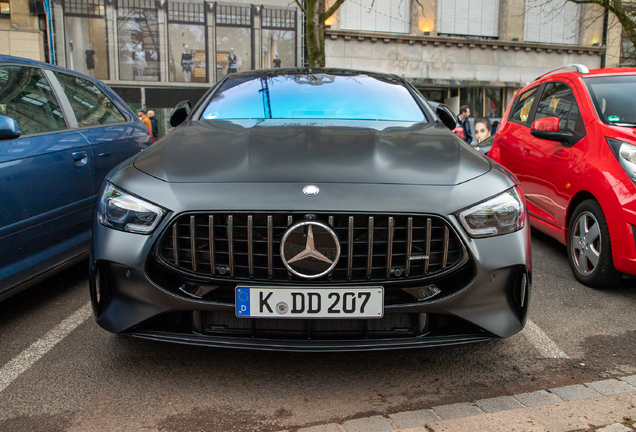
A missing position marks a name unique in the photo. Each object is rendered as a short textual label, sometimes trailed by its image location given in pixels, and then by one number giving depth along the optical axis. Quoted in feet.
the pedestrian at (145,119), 48.12
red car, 11.70
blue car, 9.86
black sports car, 7.14
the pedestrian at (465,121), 37.76
